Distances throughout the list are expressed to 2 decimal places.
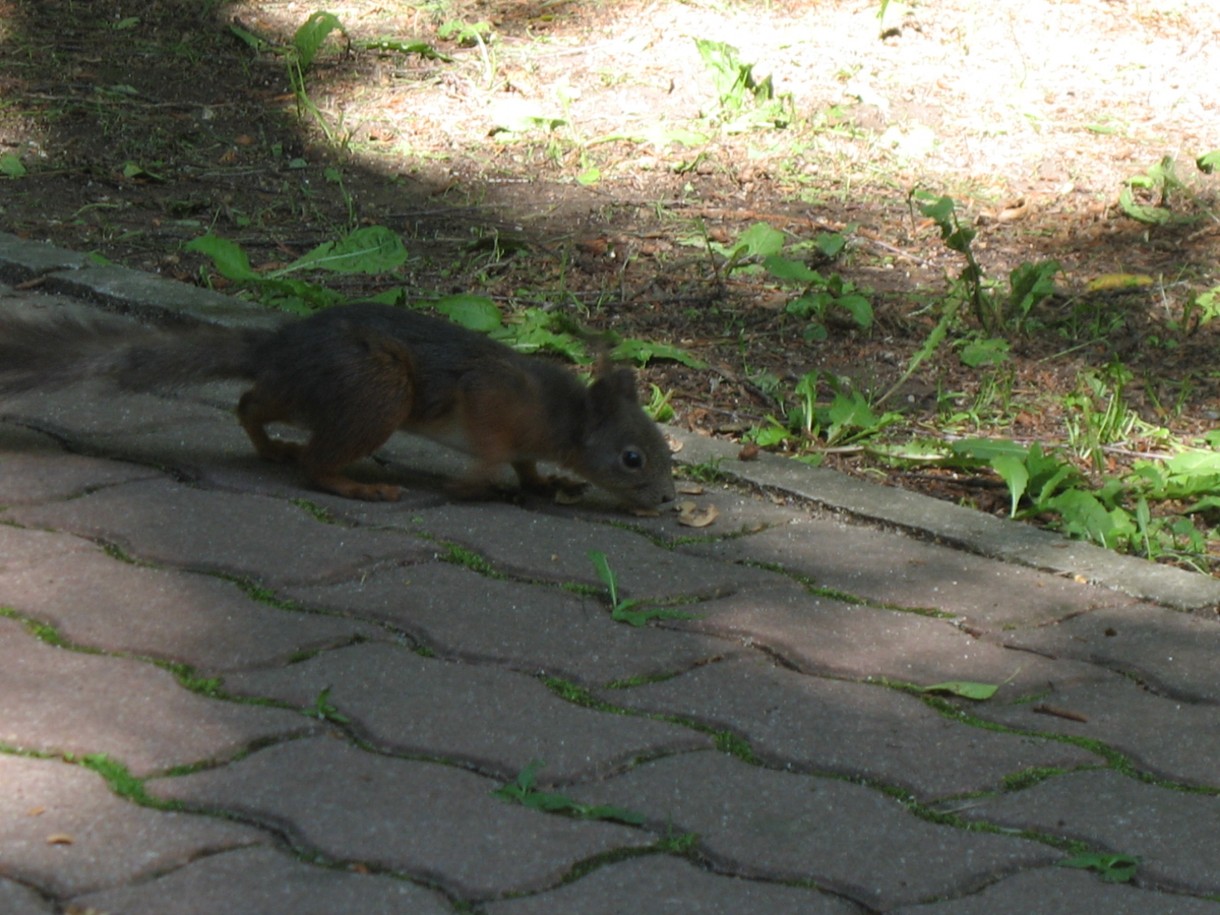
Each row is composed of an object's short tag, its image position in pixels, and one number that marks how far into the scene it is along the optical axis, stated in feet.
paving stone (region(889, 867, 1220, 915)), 15.35
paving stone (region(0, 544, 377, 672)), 19.22
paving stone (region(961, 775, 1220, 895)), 16.49
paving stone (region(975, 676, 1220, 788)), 19.21
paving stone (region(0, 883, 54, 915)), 13.28
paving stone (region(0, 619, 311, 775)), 16.46
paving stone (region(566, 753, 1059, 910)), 15.70
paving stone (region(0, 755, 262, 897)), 13.98
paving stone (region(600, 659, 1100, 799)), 18.29
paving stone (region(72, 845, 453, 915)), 13.67
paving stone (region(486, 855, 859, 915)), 14.47
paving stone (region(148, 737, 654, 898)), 14.90
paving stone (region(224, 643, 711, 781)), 17.39
